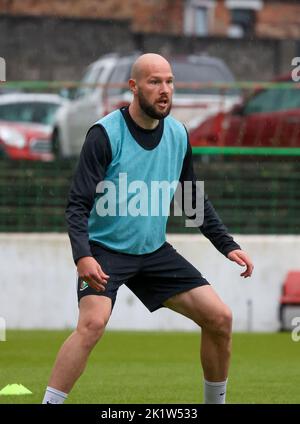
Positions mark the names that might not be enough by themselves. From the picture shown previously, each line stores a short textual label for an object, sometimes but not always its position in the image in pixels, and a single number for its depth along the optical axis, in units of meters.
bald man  7.99
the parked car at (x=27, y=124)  24.62
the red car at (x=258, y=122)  20.50
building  45.56
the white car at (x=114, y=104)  21.59
